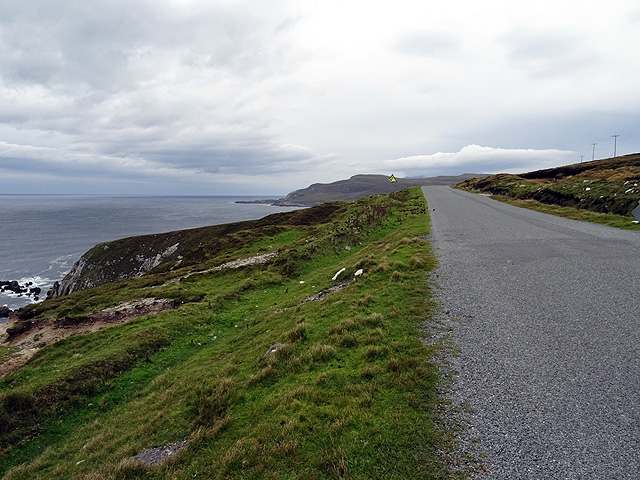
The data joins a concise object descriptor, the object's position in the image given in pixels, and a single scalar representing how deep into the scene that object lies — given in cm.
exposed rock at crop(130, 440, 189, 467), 708
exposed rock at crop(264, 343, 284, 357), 1068
